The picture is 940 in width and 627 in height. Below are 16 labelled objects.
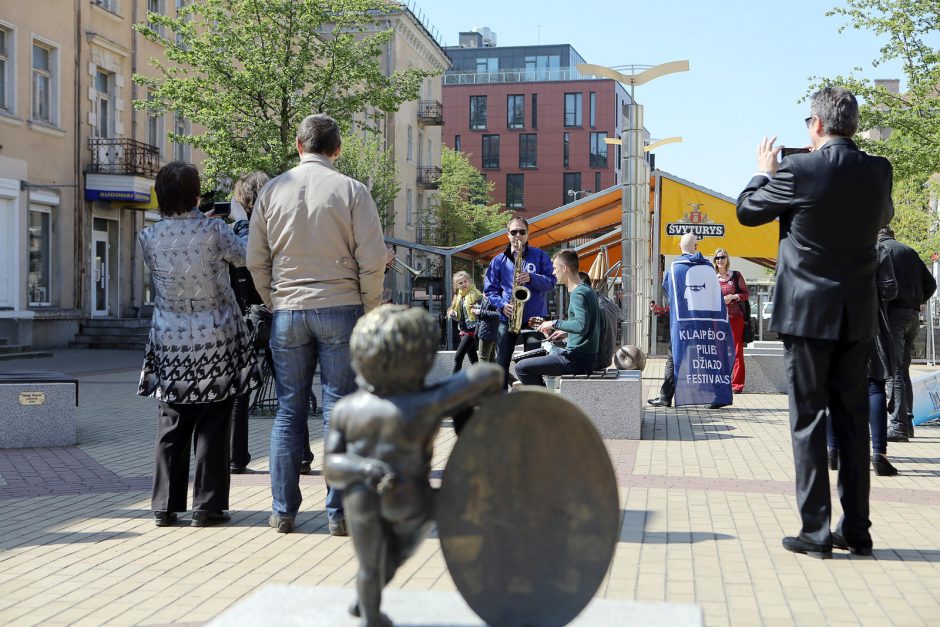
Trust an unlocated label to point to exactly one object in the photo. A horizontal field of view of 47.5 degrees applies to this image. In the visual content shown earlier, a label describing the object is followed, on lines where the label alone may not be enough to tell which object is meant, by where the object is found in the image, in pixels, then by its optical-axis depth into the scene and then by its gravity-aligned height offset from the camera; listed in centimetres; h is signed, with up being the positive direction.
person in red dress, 1415 +16
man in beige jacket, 534 +13
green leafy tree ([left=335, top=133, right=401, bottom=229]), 3919 +492
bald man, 1267 -103
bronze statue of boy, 296 -38
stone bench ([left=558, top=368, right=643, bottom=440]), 962 -89
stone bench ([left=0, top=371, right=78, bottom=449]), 893 -95
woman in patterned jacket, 565 -29
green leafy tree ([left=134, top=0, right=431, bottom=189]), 2458 +526
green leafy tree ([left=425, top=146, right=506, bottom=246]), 5894 +511
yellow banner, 2197 +163
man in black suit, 498 -1
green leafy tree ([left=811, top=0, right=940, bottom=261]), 2550 +516
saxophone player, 991 +18
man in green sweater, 933 -29
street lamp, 1490 +135
